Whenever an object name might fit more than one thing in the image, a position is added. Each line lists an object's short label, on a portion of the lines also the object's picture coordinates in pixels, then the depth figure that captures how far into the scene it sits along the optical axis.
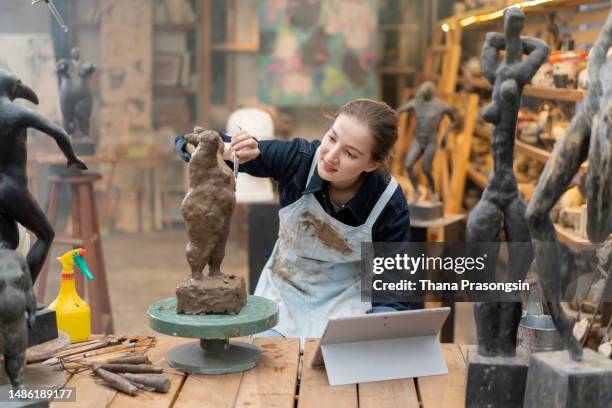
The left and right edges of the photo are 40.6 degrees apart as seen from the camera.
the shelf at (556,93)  3.74
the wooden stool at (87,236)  3.90
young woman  2.70
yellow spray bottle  2.35
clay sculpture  2.19
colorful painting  6.59
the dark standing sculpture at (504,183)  1.83
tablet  2.08
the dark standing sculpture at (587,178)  1.66
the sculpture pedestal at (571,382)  1.65
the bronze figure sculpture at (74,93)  4.21
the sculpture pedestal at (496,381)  1.86
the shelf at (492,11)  4.23
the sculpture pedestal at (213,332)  2.09
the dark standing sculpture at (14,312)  1.76
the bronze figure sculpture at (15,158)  1.85
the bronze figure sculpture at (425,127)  4.66
